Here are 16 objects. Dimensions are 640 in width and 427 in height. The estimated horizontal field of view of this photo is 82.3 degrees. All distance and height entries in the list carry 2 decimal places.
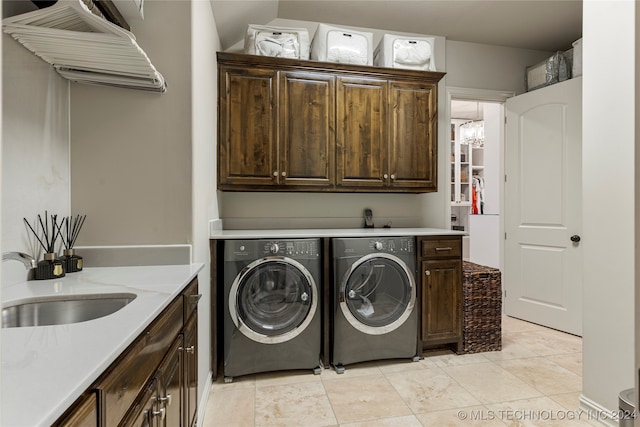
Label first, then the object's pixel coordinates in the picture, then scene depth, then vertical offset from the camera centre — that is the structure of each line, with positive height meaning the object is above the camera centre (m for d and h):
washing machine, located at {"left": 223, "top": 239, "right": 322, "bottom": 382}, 2.35 -0.62
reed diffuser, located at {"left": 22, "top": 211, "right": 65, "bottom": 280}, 1.40 -0.17
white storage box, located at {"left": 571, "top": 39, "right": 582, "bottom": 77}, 3.12 +1.30
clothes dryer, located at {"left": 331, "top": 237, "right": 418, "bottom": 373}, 2.51 -0.63
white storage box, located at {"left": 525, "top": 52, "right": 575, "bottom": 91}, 3.32 +1.29
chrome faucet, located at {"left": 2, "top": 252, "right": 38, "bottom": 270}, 1.18 -0.15
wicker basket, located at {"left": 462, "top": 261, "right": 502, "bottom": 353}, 2.80 -0.77
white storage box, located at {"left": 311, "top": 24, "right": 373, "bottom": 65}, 2.79 +1.27
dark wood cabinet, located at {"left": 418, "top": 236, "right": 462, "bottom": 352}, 2.69 -0.59
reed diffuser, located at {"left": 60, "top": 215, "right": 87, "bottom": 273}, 1.55 -0.14
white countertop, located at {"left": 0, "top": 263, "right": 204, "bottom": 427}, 0.57 -0.29
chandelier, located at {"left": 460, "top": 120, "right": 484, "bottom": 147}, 5.44 +1.18
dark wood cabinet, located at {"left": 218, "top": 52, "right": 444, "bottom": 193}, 2.66 +0.65
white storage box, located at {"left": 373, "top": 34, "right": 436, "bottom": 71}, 2.92 +1.27
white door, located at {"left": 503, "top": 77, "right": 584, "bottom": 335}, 3.14 +0.03
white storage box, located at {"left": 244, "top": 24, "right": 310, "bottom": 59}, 2.68 +1.25
